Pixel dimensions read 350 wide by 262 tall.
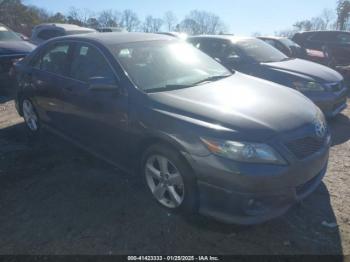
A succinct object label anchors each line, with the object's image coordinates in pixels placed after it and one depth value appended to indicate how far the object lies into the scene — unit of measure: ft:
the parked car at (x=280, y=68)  18.85
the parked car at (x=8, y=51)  26.54
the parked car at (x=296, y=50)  36.09
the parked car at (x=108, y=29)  65.78
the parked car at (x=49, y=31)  40.37
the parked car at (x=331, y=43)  39.24
